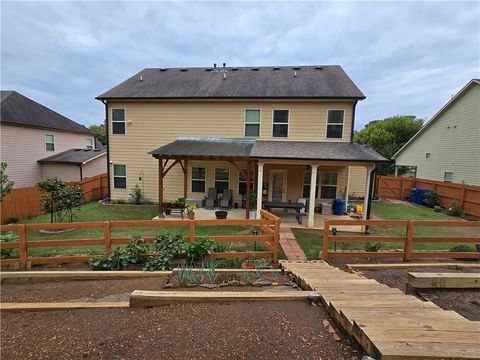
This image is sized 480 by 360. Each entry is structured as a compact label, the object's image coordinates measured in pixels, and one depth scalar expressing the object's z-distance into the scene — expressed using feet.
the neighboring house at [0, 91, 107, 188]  53.98
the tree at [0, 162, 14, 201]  21.44
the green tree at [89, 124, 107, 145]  156.01
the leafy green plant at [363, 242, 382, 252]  20.03
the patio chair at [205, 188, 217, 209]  40.34
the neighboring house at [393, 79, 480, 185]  47.91
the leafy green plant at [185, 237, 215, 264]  17.29
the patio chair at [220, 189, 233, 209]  40.36
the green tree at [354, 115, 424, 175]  108.99
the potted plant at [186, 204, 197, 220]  31.73
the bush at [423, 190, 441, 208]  48.03
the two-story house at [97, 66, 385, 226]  39.86
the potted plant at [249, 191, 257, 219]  34.87
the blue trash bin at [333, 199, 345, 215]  38.01
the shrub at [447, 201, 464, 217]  41.52
